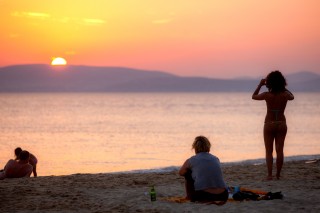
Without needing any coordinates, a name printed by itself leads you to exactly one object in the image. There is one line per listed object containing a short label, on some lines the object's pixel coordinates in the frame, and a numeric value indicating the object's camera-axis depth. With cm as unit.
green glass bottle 1984
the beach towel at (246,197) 1941
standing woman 2275
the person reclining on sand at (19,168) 2661
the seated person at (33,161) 2912
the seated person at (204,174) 1825
